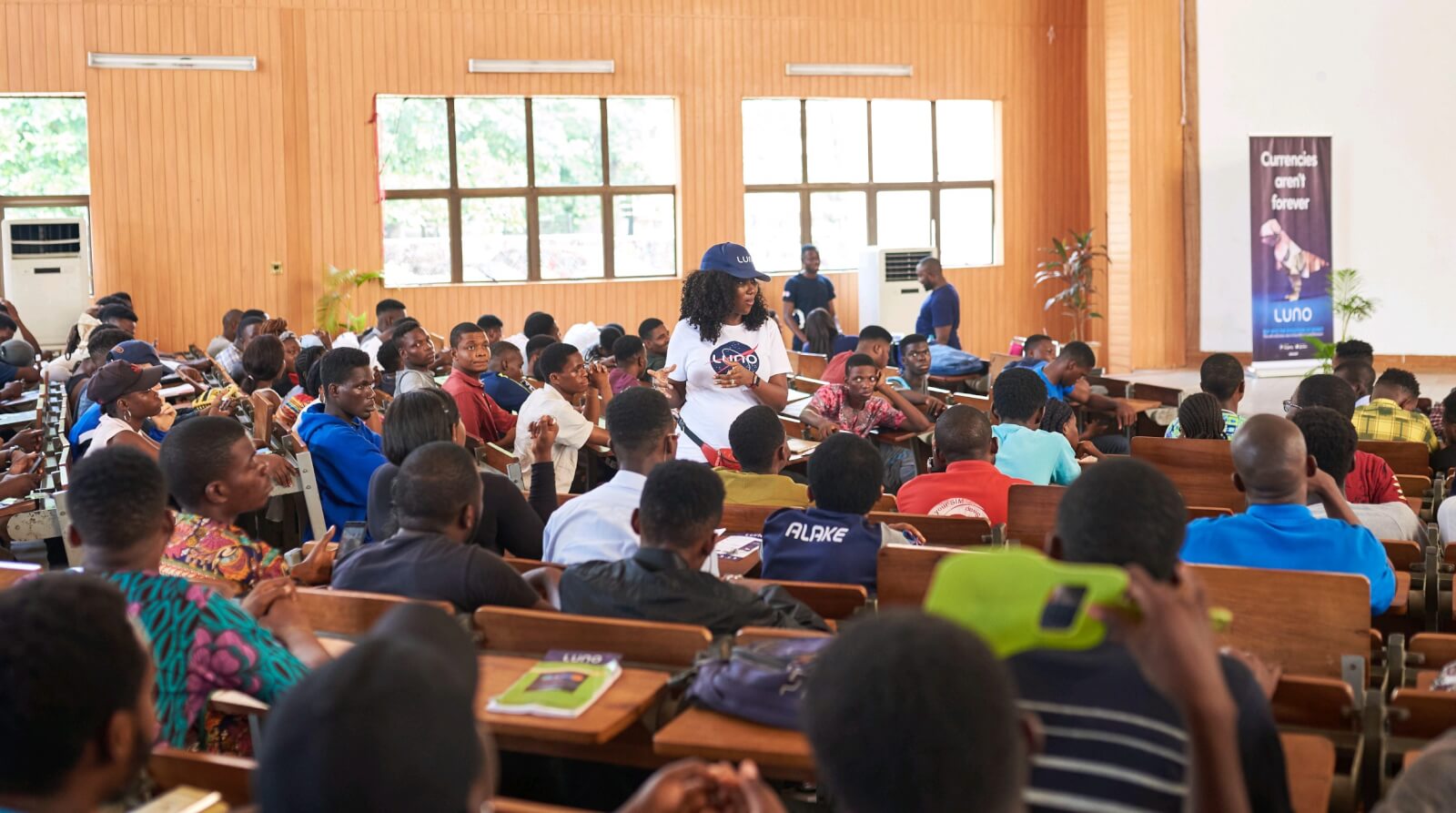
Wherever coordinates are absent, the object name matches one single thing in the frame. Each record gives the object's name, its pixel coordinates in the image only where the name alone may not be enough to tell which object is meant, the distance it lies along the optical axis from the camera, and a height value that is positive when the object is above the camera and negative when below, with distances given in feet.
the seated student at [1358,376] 22.17 -1.00
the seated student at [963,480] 15.20 -1.76
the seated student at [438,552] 10.38 -1.67
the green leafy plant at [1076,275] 48.03 +1.60
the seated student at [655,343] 31.27 -0.33
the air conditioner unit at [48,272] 38.45 +1.95
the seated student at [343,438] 16.71 -1.25
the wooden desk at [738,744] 7.68 -2.35
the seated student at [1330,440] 12.86 -1.17
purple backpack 7.92 -2.07
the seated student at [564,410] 19.72 -1.14
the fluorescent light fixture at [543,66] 42.75 +8.32
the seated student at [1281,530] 10.75 -1.69
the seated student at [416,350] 23.06 -0.26
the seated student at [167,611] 8.09 -1.61
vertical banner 40.40 +2.18
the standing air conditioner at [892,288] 46.26 +1.22
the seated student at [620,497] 12.34 -1.52
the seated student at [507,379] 23.41 -0.81
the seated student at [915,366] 26.63 -0.83
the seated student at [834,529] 11.85 -1.79
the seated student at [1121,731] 5.28 -1.64
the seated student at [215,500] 10.67 -1.30
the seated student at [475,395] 21.29 -0.97
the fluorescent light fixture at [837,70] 46.55 +8.72
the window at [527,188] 43.11 +4.60
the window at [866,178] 47.42 +5.17
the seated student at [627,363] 24.38 -0.61
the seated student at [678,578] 9.70 -1.79
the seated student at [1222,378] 19.88 -0.89
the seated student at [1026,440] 17.04 -1.48
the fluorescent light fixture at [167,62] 39.32 +8.02
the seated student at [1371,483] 15.19 -1.86
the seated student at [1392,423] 19.44 -1.56
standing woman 18.22 -0.38
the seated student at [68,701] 5.07 -1.36
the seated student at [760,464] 15.03 -1.56
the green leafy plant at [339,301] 41.32 +1.03
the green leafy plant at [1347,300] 40.01 +0.39
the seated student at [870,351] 25.75 -0.50
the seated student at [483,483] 13.21 -1.52
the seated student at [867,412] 21.48 -1.36
